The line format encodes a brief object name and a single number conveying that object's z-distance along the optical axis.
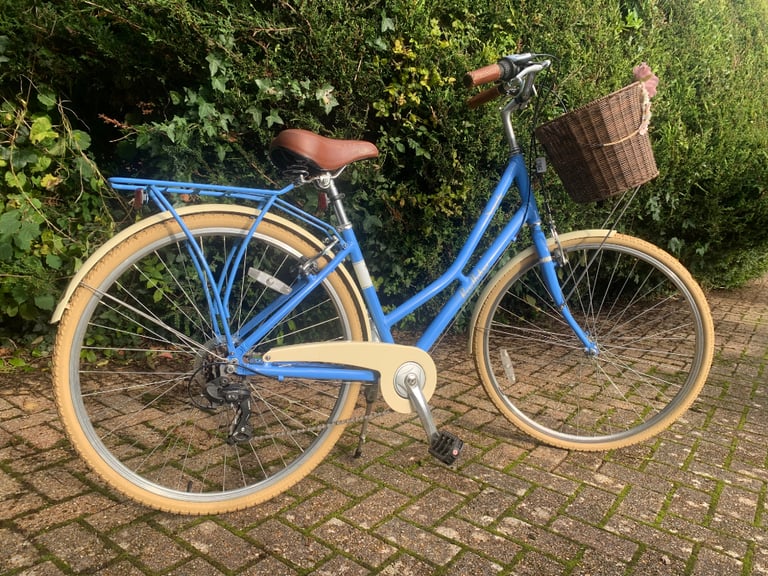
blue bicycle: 1.94
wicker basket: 2.07
